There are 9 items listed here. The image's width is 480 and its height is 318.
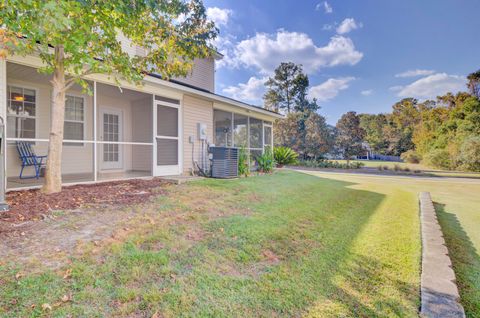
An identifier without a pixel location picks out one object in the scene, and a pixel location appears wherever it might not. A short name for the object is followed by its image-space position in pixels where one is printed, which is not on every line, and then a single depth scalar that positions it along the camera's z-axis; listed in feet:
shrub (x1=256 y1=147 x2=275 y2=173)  33.86
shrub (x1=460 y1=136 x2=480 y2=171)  51.62
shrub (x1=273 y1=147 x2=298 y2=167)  48.49
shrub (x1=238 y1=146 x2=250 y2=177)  28.50
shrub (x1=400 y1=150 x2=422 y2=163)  81.10
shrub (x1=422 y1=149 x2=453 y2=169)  59.77
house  21.01
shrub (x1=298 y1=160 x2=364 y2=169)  60.29
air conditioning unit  25.94
